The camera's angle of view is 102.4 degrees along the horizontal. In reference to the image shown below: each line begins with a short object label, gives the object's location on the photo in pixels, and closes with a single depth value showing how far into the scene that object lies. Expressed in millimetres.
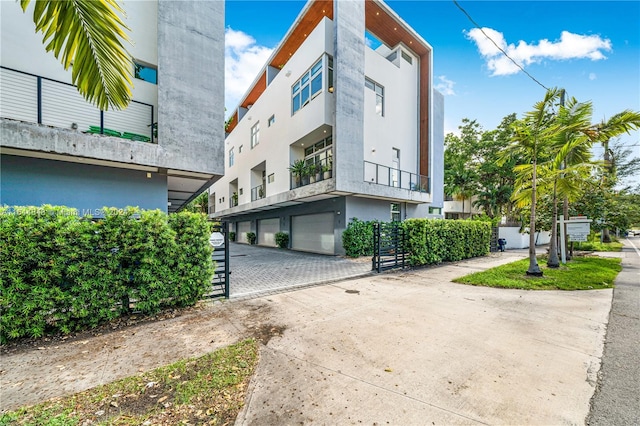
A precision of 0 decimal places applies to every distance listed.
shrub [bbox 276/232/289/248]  18984
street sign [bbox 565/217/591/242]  9570
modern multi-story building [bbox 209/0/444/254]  12953
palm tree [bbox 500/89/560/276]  8039
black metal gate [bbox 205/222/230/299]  5836
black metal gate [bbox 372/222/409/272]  9258
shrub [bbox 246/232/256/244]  23994
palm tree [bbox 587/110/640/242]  7262
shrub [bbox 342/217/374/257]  13508
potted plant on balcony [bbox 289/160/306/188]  14805
